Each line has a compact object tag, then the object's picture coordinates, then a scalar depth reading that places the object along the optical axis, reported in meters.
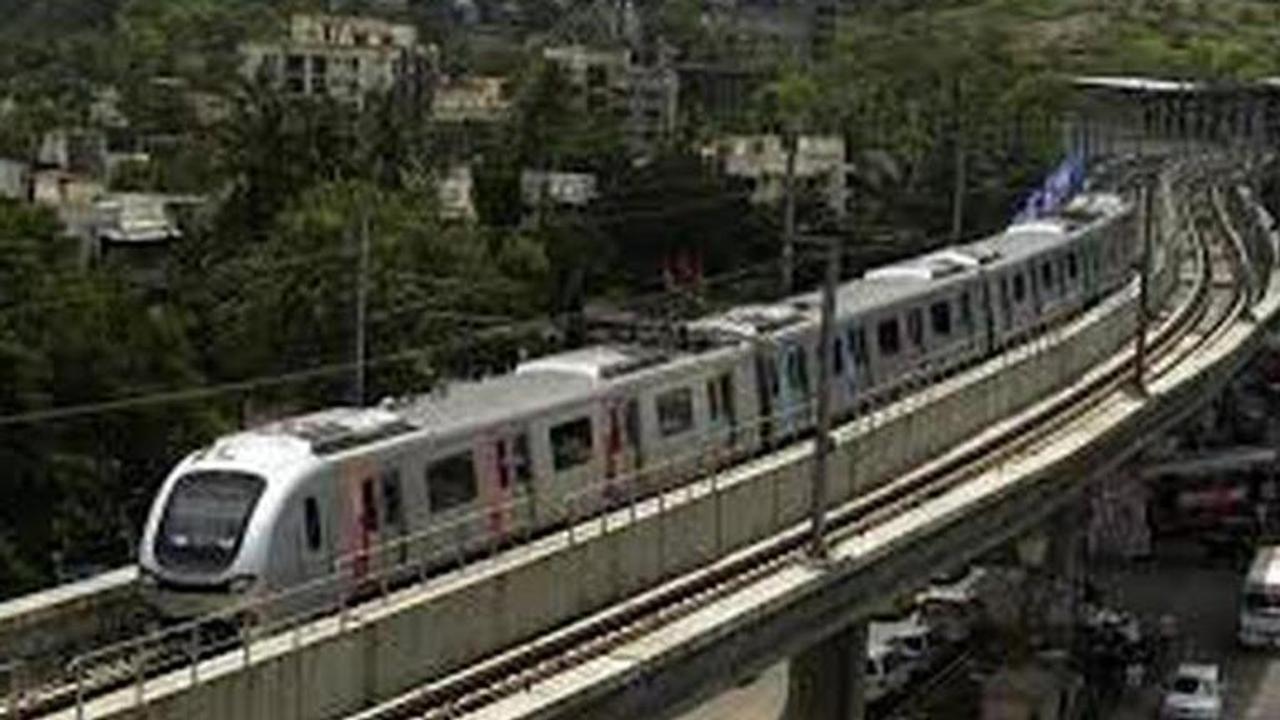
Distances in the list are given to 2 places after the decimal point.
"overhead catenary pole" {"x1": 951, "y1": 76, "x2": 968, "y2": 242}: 100.47
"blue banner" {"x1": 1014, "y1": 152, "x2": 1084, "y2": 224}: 79.25
